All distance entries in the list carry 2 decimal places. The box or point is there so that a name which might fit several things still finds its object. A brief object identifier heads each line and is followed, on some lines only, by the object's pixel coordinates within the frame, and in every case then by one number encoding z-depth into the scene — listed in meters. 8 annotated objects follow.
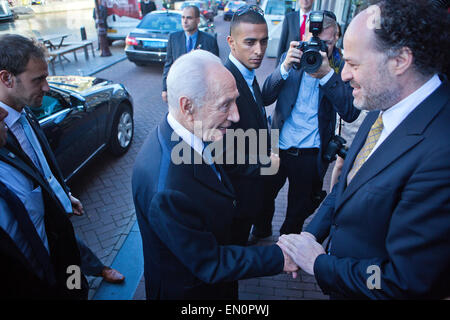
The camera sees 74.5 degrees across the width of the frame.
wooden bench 9.49
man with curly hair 1.15
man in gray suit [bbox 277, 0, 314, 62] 4.83
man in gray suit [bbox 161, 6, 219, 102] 5.24
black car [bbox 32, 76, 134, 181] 3.63
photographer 2.36
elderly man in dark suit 1.35
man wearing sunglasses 2.37
